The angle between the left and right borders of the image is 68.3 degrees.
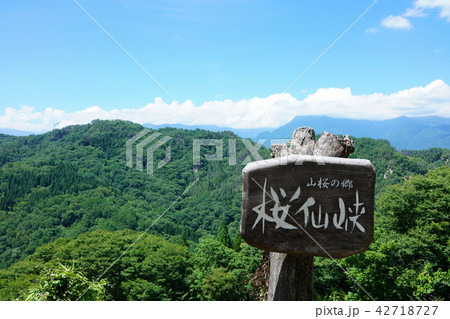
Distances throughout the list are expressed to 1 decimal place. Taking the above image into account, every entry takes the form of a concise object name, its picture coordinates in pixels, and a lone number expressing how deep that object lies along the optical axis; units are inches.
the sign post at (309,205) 102.7
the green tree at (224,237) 940.6
